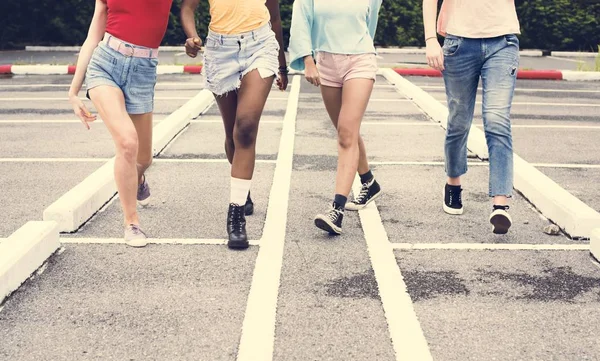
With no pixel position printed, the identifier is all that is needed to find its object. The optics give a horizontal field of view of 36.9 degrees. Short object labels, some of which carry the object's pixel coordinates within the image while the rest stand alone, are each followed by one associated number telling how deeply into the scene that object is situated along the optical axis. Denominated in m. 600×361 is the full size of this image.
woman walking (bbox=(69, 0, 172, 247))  5.19
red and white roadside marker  17.44
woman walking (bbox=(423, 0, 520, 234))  5.67
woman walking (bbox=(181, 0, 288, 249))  5.29
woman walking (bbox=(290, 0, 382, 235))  5.65
